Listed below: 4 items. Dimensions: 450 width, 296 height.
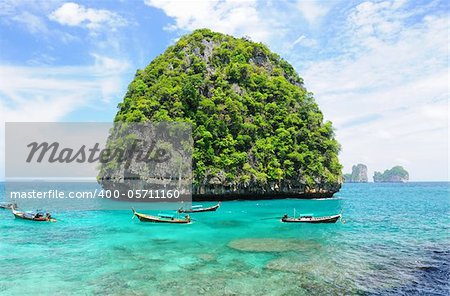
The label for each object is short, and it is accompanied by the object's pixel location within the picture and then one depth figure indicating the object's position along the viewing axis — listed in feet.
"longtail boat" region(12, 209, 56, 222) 112.68
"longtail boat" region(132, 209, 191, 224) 104.63
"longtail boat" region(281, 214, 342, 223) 104.06
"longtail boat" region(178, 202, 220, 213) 133.20
